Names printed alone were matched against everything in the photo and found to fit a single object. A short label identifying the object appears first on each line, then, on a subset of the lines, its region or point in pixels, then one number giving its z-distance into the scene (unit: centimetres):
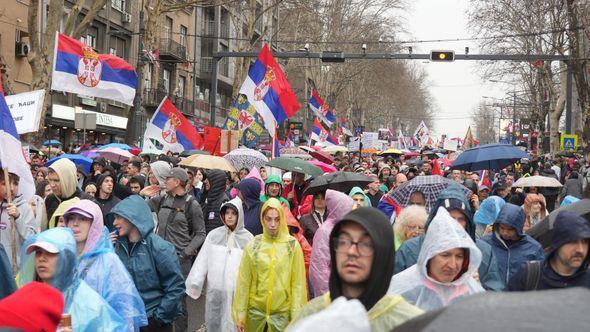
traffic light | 2659
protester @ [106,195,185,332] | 573
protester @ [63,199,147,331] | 470
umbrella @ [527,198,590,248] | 627
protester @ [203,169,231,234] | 985
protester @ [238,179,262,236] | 877
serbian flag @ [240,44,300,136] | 1572
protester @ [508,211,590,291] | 435
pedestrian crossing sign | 2792
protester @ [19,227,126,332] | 398
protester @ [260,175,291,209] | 991
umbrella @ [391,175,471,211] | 844
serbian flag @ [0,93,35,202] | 636
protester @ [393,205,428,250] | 600
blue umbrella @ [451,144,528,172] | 1220
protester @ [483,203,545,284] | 558
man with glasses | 278
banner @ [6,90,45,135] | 1016
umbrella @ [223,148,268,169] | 1550
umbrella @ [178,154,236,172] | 1278
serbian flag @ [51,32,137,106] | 1182
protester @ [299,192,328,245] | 799
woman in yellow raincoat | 597
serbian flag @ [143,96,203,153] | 1752
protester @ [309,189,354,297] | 652
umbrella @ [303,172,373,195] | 963
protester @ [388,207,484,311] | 384
